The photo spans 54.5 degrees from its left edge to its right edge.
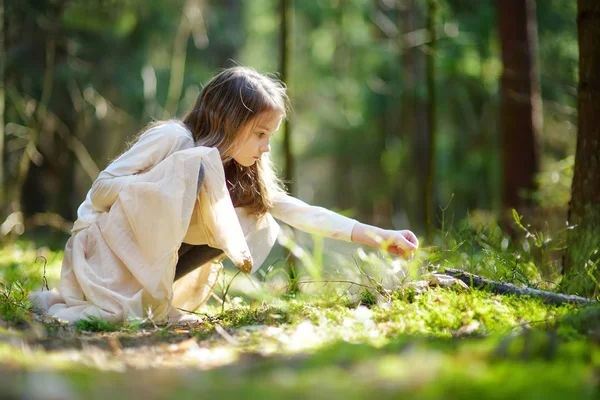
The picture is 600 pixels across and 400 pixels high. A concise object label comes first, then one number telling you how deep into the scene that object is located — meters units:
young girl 3.20
